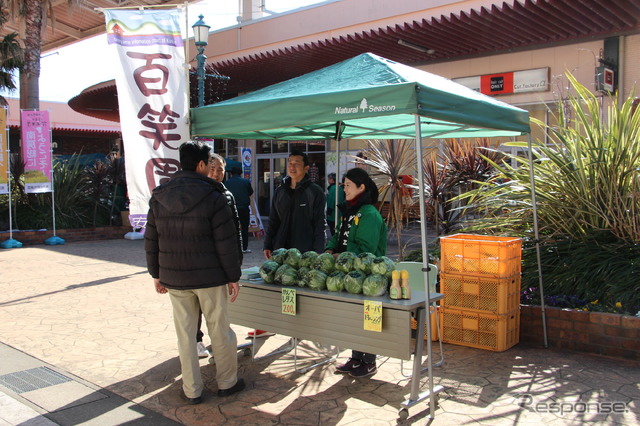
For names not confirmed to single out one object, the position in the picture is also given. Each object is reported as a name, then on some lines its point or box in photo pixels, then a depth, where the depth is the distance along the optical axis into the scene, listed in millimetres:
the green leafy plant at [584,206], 5734
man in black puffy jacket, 3992
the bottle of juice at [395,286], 3961
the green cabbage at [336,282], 4242
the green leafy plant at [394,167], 7777
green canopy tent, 3943
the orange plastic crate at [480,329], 5301
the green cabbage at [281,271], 4531
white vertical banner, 5965
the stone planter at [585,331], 5027
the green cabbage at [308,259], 4543
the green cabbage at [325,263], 4438
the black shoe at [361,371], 4719
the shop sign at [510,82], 12758
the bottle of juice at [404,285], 3980
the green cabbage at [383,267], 4156
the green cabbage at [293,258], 4617
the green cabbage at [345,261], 4315
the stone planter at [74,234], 14297
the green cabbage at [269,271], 4621
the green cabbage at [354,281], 4125
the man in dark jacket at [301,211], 5504
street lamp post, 11555
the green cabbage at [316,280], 4332
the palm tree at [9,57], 17625
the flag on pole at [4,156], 13516
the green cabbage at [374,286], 4031
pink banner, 14109
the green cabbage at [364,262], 4227
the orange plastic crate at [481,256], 5266
